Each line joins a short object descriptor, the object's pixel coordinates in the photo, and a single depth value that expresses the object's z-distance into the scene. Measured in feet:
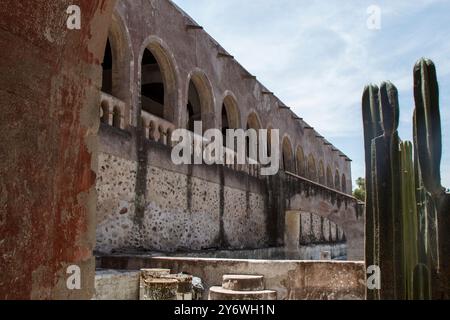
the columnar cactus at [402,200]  12.82
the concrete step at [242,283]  19.90
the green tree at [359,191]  147.13
